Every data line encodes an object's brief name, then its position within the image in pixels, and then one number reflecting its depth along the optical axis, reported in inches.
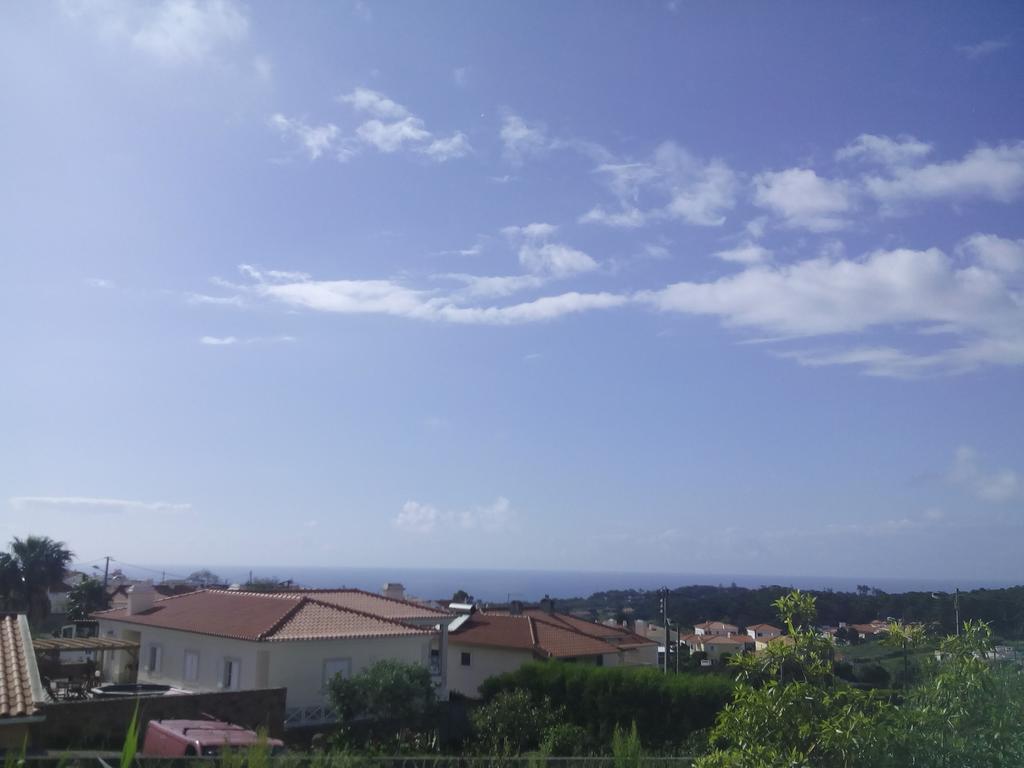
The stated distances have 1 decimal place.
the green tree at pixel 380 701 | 951.6
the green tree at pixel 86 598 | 2075.5
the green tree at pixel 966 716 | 237.8
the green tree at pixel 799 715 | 245.1
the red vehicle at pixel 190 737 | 631.2
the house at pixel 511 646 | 1432.1
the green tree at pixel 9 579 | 1834.4
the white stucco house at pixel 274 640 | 1101.7
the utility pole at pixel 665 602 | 1494.8
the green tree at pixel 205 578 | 3826.8
